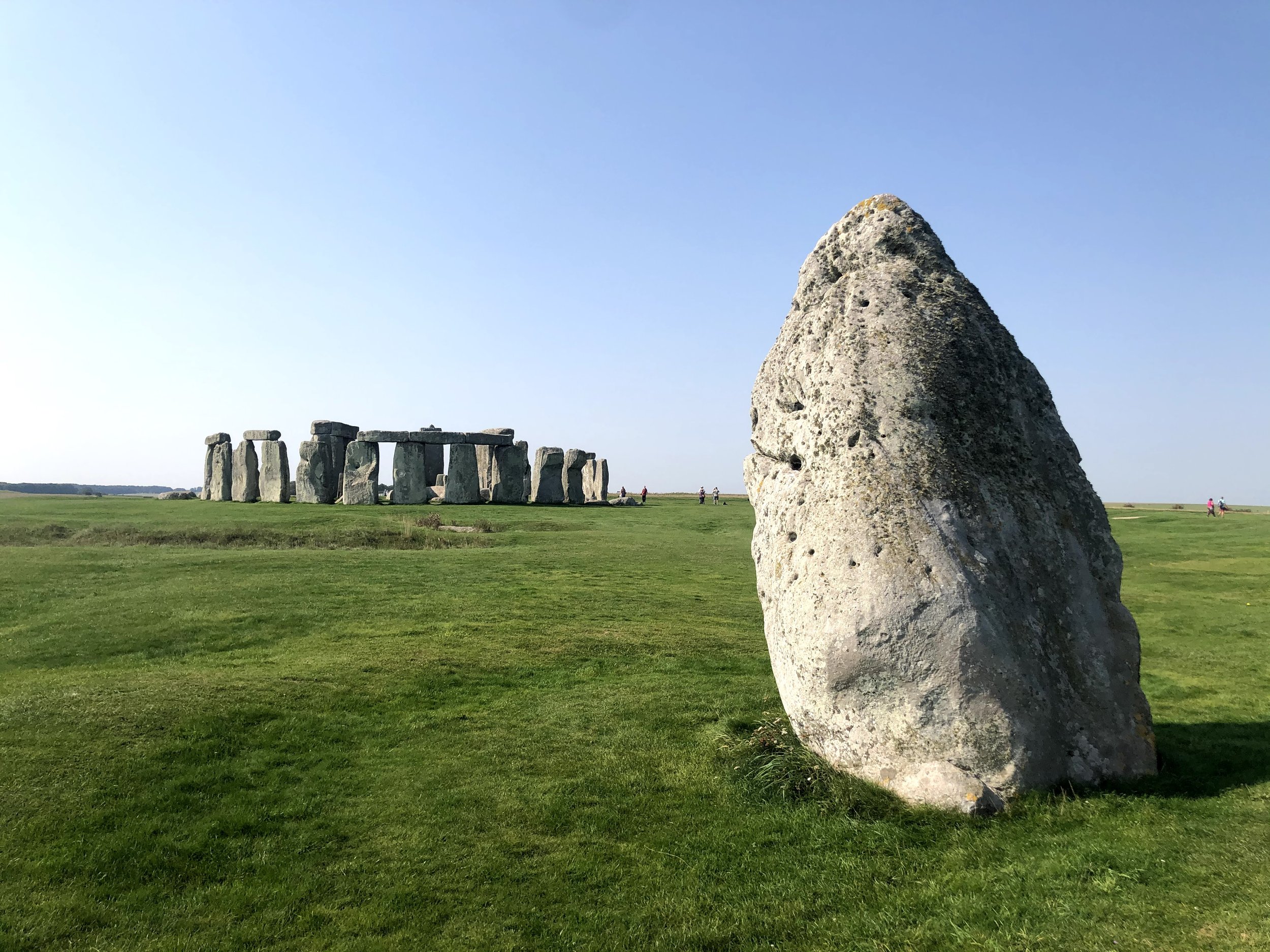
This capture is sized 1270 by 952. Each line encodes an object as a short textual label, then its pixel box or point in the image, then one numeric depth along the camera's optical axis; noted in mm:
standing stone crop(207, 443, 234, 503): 37531
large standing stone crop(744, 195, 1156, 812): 5719
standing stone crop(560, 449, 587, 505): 40781
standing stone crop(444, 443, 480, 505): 36812
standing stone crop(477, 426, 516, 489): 40969
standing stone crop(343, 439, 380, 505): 34625
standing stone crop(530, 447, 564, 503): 39906
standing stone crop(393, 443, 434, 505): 35531
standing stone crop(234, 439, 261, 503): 35812
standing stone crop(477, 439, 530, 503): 38562
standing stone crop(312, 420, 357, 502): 36000
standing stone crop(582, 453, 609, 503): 45469
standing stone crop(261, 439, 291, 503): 35284
